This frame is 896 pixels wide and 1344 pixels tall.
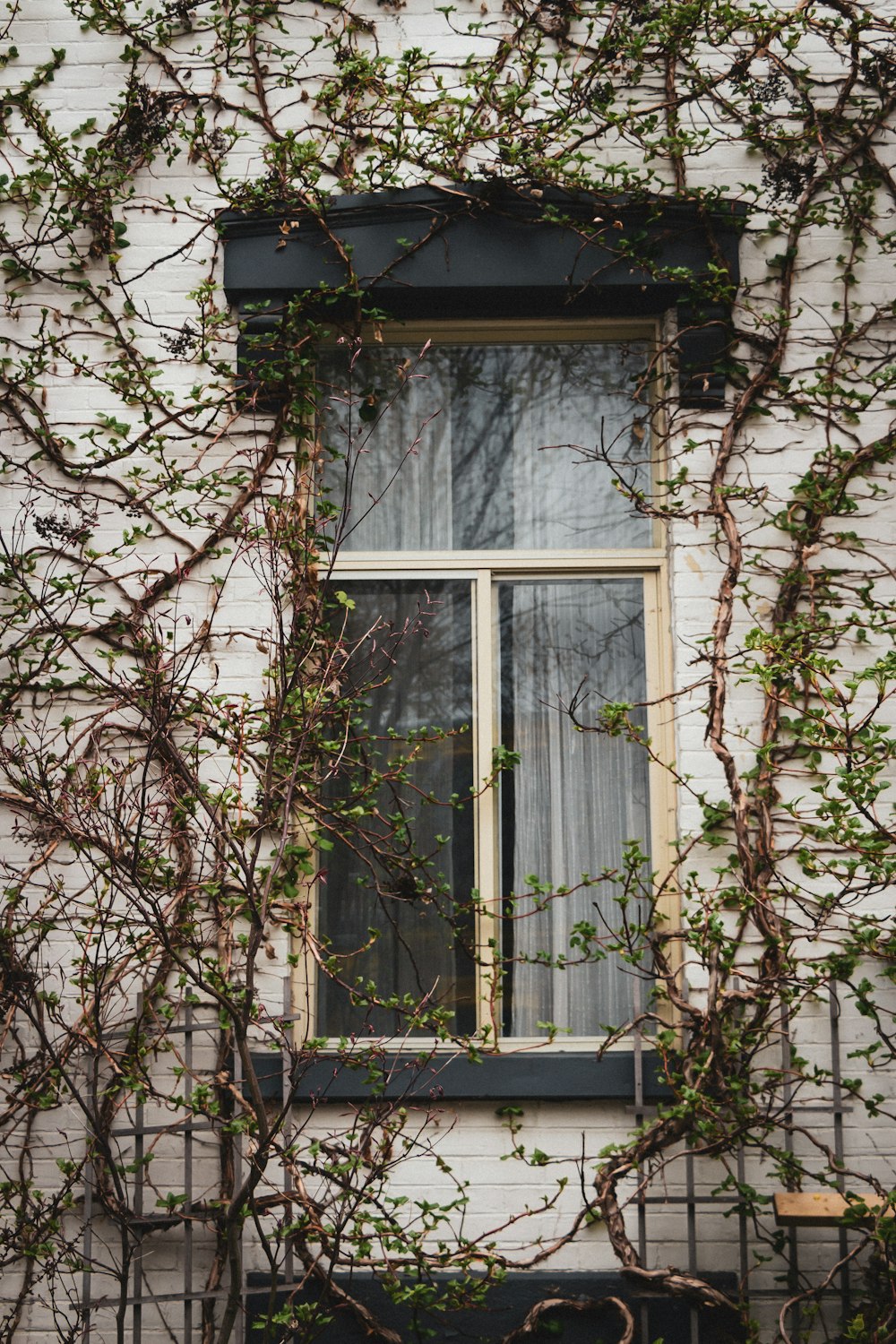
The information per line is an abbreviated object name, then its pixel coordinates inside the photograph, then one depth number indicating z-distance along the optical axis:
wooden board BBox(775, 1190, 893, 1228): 3.38
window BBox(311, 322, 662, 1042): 4.00
